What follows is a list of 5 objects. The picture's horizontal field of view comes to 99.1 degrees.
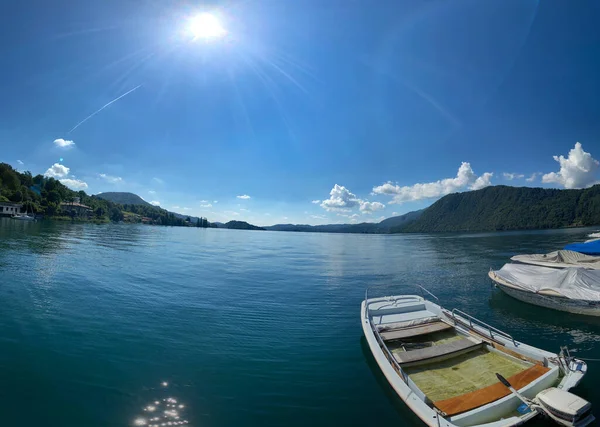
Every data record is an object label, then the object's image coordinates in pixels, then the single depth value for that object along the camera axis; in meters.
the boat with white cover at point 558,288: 16.62
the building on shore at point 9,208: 108.52
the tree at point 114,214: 195.88
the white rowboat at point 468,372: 6.38
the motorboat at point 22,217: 106.54
